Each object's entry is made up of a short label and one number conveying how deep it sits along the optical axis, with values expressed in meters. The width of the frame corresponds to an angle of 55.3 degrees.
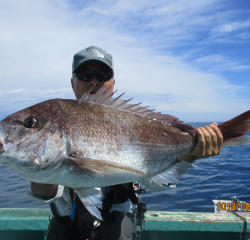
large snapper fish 0.59
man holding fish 0.81
